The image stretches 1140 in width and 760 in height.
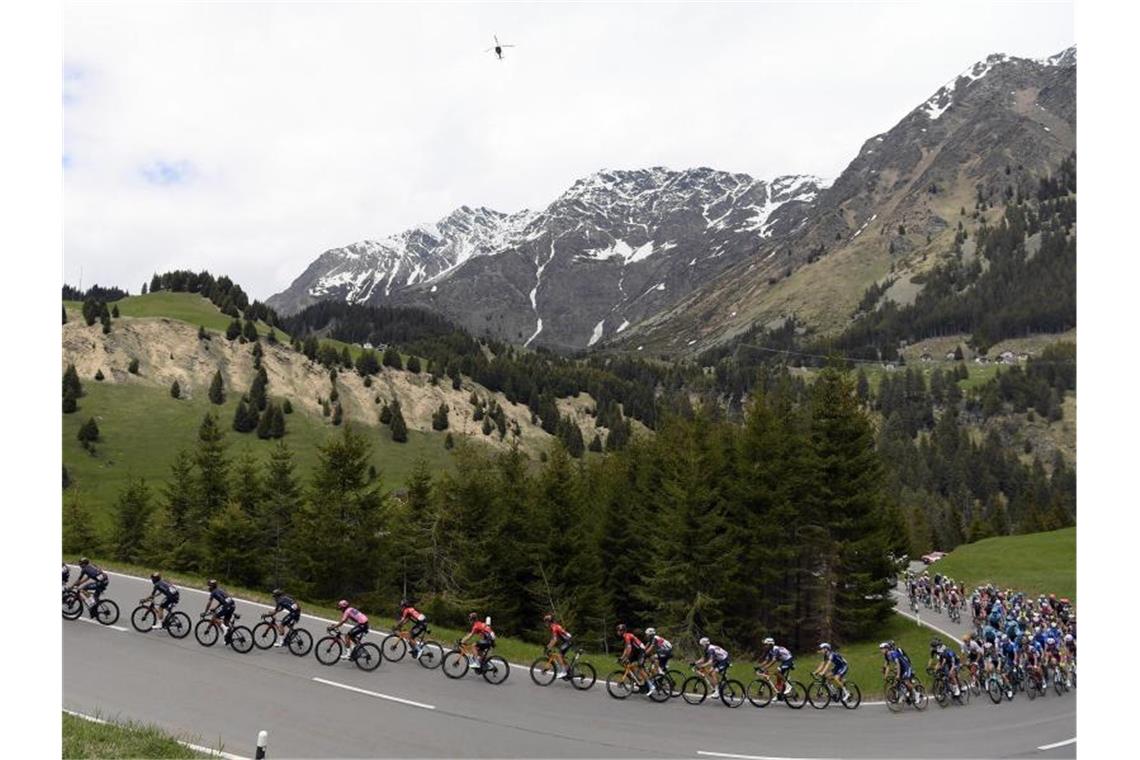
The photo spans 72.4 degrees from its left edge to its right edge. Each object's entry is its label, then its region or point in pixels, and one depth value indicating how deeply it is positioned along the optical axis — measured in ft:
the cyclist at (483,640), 80.66
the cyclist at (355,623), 80.38
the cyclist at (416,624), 84.94
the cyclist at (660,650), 81.56
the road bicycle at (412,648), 84.94
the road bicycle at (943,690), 93.97
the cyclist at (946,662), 94.22
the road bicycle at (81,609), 87.25
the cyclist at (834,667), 86.48
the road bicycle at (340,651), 80.44
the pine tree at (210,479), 183.21
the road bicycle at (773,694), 85.35
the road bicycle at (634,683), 81.56
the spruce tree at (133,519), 206.08
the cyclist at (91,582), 87.45
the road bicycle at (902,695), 88.43
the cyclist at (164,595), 84.64
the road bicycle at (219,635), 82.69
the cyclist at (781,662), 84.89
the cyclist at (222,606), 82.84
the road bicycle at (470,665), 81.30
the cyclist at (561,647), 82.79
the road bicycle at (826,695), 86.89
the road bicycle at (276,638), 83.20
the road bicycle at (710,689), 83.61
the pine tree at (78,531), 188.44
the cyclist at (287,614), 83.15
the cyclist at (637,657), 81.25
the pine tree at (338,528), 153.69
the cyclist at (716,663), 84.17
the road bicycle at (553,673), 82.79
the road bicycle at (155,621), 85.51
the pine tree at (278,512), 164.96
